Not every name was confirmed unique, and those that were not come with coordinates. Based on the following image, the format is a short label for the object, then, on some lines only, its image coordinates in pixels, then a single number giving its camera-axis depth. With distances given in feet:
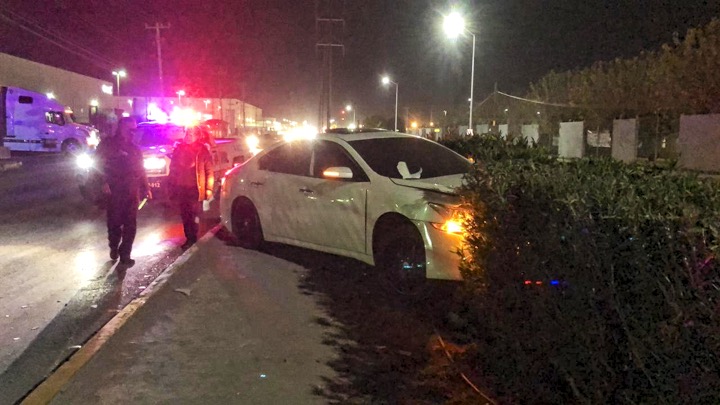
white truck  107.55
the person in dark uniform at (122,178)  25.81
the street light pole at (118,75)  220.37
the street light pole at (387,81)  155.82
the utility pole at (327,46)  118.85
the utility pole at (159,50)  158.51
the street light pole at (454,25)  77.30
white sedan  19.52
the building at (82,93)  128.16
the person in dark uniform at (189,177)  29.27
